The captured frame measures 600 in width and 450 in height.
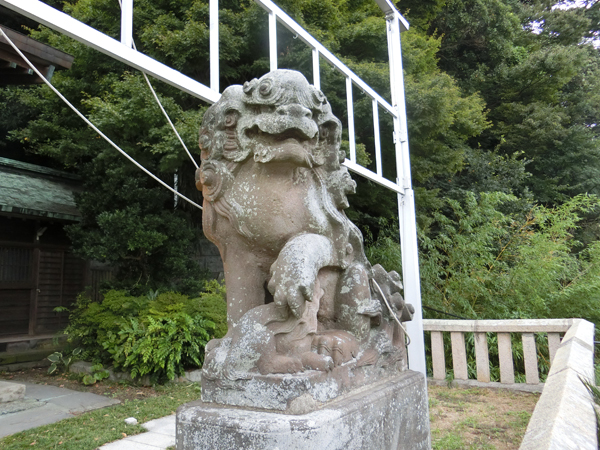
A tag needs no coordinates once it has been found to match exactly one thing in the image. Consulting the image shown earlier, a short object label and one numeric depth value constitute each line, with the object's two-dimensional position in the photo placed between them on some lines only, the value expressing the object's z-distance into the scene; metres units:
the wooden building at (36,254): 6.86
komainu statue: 1.69
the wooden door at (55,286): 7.40
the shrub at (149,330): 5.38
